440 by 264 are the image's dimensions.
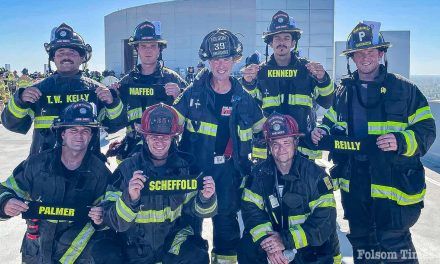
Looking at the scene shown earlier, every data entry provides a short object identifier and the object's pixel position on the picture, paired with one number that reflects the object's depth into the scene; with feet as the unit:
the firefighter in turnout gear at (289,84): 15.02
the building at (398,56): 72.69
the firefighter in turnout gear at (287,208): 11.14
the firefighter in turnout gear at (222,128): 12.86
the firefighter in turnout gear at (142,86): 15.28
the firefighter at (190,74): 65.51
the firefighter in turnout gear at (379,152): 11.66
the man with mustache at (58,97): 13.60
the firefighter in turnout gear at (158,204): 11.14
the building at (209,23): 69.26
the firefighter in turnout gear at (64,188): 11.55
